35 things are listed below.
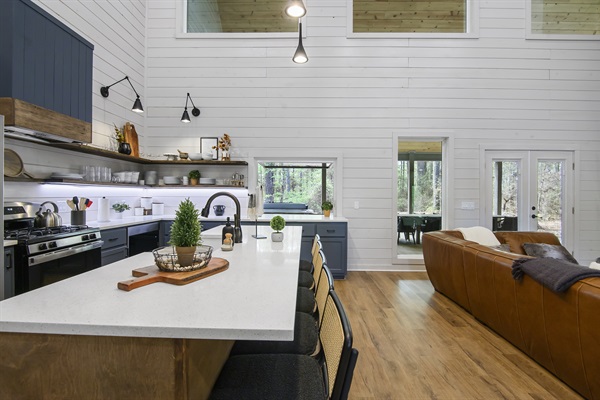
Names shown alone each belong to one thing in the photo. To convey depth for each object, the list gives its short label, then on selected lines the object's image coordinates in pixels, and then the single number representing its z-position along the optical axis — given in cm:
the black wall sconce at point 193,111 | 472
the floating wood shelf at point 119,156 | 319
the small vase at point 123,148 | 409
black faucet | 211
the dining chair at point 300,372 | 89
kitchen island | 79
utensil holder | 313
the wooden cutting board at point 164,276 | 110
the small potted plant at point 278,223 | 238
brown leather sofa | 165
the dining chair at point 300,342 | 135
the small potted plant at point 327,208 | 477
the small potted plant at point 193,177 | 473
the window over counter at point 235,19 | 496
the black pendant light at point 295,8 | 250
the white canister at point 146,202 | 470
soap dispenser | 198
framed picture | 484
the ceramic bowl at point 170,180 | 472
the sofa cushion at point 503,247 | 350
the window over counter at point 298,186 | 569
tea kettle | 273
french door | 483
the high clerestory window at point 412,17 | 497
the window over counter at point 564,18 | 490
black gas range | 217
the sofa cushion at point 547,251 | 345
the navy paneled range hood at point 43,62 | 227
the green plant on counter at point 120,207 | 400
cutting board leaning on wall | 439
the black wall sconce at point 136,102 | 397
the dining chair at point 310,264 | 215
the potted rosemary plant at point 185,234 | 125
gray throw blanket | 172
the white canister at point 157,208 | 476
